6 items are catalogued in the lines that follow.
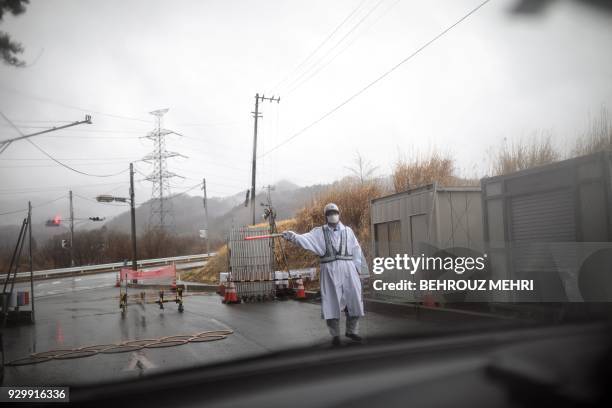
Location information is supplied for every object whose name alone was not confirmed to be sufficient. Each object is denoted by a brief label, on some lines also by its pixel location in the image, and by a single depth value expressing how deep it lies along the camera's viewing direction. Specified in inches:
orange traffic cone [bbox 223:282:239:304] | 566.9
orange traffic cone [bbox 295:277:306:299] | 577.3
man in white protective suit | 241.3
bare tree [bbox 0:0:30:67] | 147.0
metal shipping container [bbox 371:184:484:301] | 396.2
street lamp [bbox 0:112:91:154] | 156.8
